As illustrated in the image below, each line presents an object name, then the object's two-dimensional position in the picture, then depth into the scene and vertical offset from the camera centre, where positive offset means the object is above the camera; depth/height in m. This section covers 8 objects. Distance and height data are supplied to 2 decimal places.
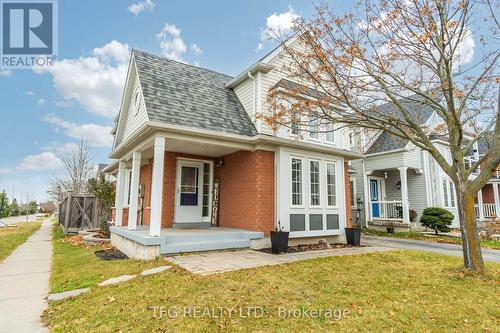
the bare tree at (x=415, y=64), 6.01 +3.37
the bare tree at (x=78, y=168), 26.44 +3.45
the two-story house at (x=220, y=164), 7.82 +1.41
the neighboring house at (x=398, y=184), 16.02 +1.33
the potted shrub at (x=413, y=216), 16.68 -0.67
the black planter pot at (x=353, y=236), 9.96 -1.12
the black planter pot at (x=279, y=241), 8.00 -1.06
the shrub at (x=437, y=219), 14.06 -0.71
